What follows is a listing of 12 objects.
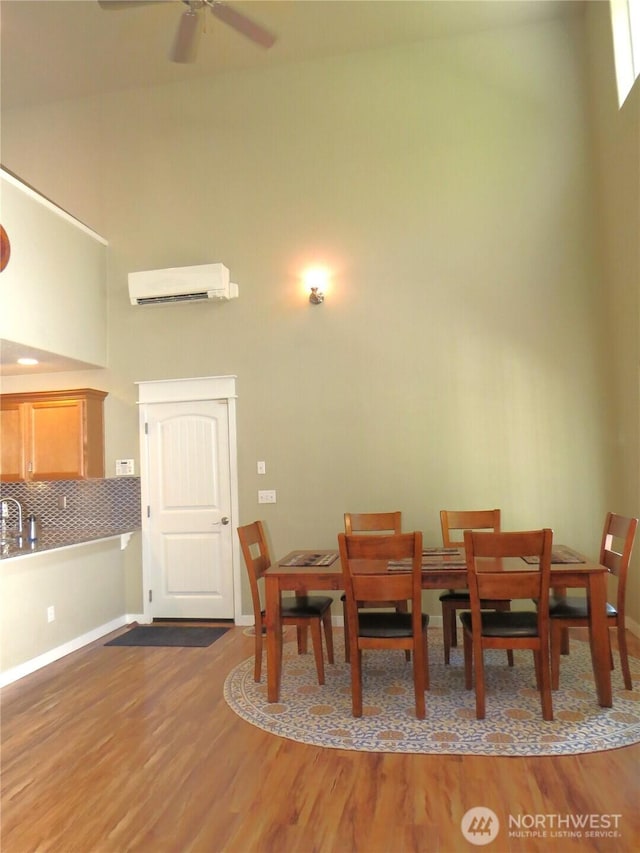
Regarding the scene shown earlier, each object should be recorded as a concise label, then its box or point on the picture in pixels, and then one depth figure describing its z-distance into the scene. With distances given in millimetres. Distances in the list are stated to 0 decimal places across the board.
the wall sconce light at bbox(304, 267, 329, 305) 4977
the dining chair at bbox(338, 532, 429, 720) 2932
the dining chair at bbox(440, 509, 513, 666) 3754
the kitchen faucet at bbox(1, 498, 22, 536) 5055
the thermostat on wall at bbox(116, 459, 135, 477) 5285
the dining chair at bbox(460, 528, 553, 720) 2811
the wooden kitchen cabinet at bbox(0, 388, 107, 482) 5043
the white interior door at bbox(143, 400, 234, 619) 5078
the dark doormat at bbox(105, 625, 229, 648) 4534
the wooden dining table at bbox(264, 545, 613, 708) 2979
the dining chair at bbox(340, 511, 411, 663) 4234
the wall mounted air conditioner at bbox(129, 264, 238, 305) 5012
